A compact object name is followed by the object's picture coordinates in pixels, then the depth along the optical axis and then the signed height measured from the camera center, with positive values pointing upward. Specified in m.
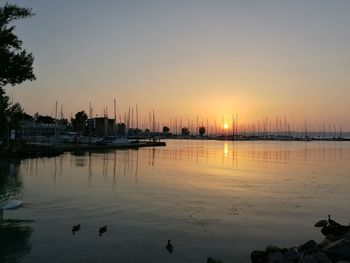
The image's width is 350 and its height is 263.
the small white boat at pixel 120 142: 127.74 -0.43
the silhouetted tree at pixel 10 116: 54.12 +3.20
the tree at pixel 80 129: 191.99 +5.85
